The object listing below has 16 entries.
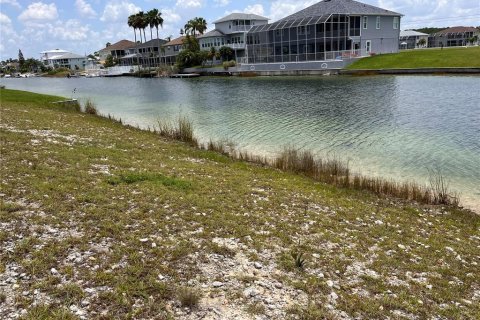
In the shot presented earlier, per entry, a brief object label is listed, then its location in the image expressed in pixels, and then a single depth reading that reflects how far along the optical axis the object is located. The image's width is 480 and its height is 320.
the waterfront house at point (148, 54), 139.73
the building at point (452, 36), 124.62
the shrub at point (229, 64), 90.97
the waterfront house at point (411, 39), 118.75
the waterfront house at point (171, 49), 130.38
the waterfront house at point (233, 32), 107.38
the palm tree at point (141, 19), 124.12
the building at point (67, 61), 195.00
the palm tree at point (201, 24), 120.21
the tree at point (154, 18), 122.56
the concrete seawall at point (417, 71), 56.39
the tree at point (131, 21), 125.99
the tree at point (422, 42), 117.12
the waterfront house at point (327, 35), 76.06
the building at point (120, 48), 167.32
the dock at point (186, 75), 93.69
